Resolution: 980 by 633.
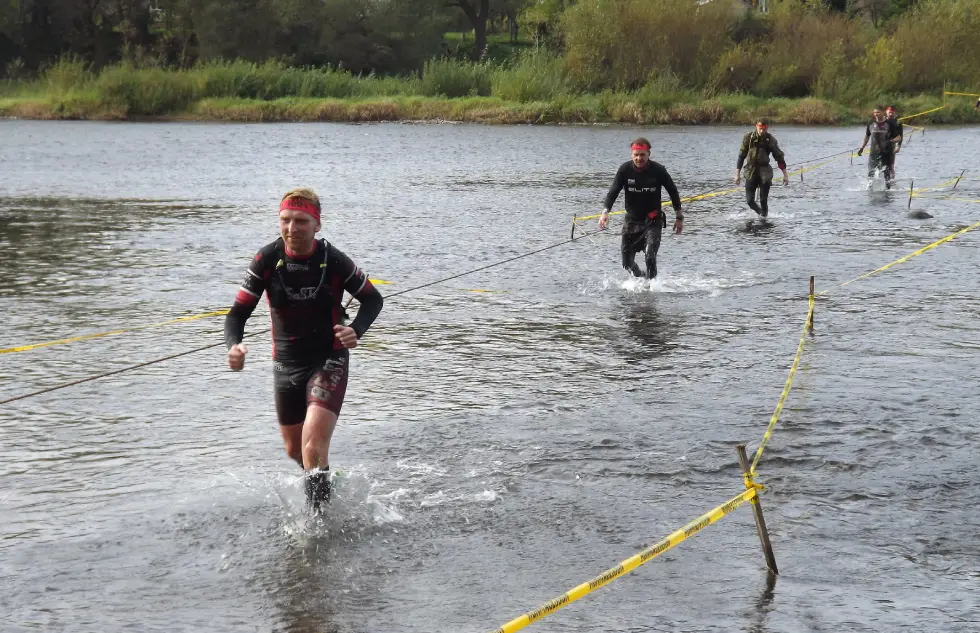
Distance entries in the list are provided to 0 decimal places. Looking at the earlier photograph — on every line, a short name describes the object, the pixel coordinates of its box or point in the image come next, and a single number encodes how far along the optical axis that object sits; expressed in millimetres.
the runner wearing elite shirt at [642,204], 13758
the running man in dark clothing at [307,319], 6645
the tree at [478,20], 90125
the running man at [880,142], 25578
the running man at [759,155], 20234
